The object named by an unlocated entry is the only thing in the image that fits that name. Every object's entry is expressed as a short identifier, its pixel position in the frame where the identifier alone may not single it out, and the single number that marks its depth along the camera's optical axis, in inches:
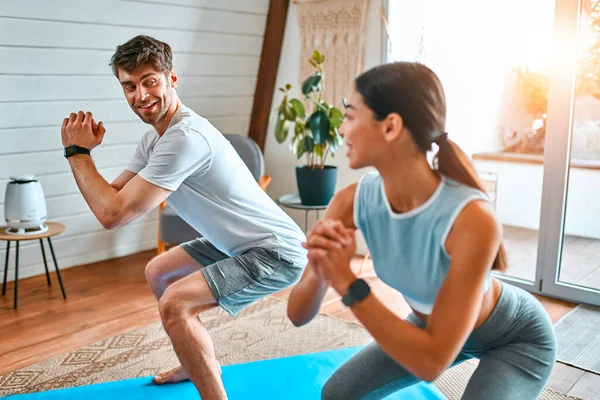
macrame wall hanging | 153.7
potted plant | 142.4
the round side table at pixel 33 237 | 119.9
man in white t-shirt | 73.3
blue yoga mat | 87.2
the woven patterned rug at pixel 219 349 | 94.1
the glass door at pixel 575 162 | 121.3
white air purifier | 121.9
